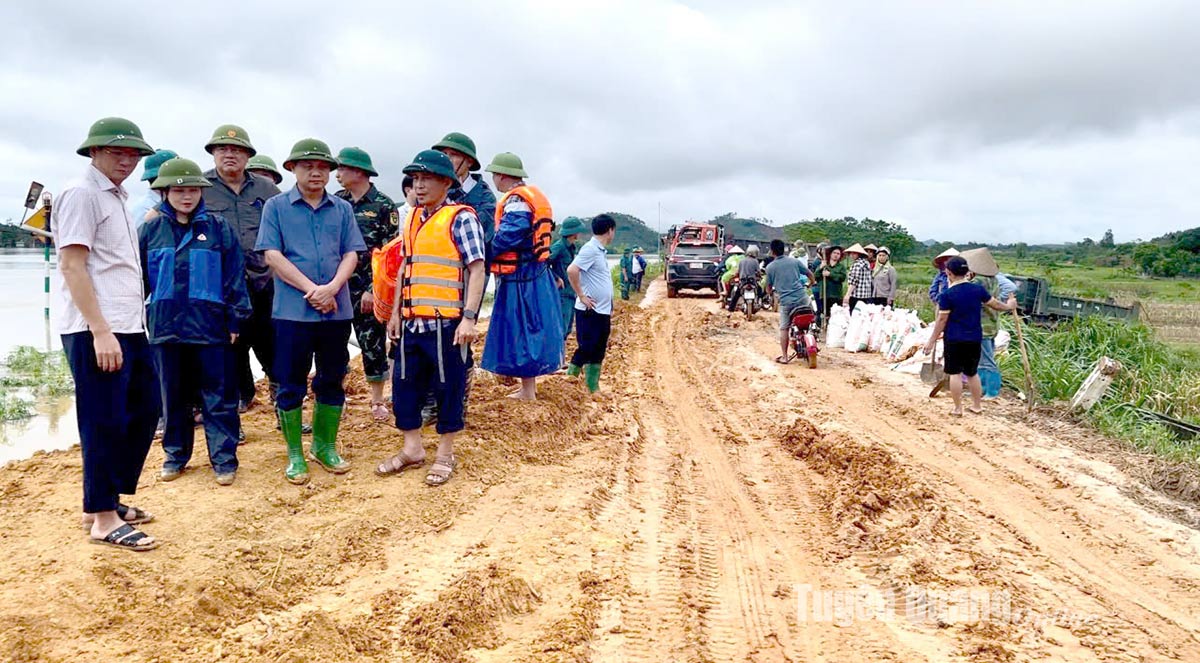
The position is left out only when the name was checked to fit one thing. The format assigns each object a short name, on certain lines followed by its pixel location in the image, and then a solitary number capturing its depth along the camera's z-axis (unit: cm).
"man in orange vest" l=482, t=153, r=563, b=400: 482
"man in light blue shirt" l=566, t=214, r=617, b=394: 642
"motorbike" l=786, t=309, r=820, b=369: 952
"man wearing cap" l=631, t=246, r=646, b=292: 2387
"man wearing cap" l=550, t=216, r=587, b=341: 707
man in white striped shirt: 298
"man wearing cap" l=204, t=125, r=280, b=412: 463
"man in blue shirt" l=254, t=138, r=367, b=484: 395
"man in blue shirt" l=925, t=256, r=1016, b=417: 698
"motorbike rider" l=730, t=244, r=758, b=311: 1536
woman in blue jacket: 387
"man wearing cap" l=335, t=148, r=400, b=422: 480
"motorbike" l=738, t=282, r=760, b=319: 1518
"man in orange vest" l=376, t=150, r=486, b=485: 405
